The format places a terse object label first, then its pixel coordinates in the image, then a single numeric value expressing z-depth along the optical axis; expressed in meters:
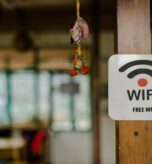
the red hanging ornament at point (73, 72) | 1.36
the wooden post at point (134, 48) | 1.33
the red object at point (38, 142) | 6.52
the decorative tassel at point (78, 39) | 1.36
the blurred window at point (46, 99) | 7.60
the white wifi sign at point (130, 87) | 1.32
